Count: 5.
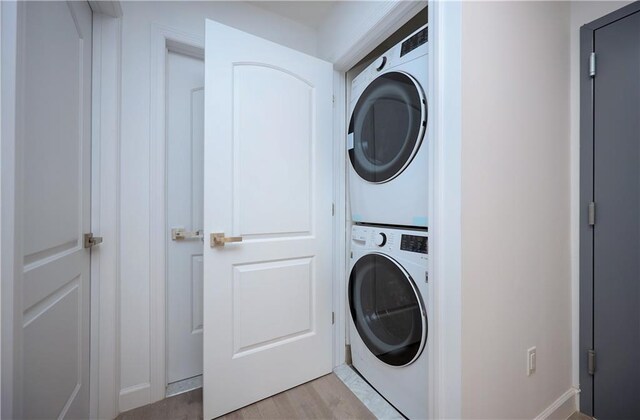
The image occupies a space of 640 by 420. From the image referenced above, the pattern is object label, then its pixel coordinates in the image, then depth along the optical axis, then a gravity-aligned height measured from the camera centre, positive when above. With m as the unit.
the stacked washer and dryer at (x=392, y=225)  1.13 -0.08
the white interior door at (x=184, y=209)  1.47 +0.00
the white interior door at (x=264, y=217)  1.24 -0.04
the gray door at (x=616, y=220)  1.11 -0.04
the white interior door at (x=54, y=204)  0.65 +0.01
